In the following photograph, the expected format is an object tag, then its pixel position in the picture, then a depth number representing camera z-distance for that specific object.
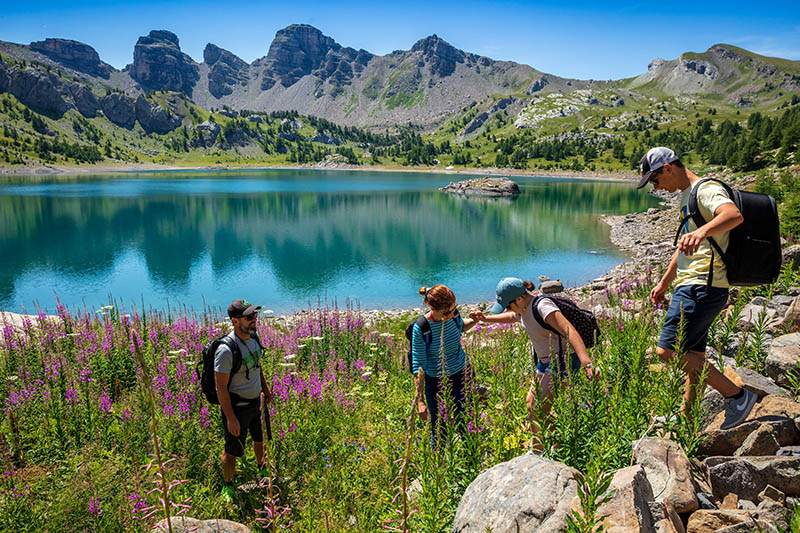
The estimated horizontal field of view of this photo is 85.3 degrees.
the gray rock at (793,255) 10.54
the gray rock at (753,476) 3.49
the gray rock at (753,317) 7.20
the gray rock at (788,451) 3.78
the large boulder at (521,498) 2.94
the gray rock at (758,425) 3.94
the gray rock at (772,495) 3.45
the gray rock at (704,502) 3.52
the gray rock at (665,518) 2.94
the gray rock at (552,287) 14.34
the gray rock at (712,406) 4.60
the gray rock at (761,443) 3.91
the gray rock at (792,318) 6.86
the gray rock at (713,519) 3.06
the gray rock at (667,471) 3.37
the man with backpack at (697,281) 4.32
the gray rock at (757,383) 4.56
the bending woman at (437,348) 5.66
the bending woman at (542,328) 4.90
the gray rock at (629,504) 2.69
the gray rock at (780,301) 8.33
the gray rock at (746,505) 3.46
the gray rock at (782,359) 5.20
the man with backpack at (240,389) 5.80
